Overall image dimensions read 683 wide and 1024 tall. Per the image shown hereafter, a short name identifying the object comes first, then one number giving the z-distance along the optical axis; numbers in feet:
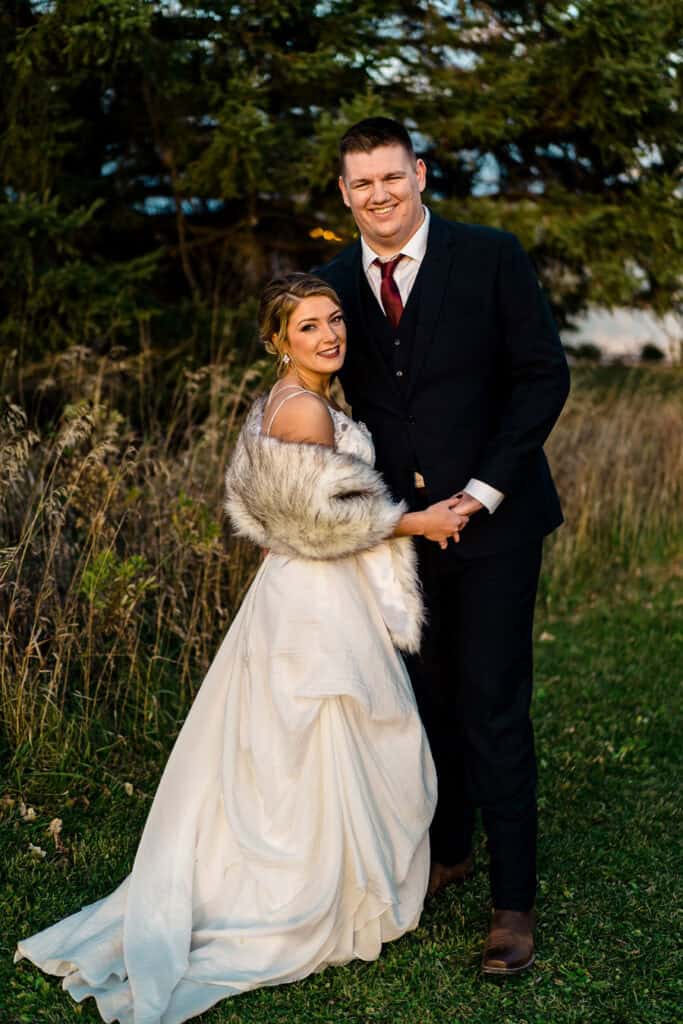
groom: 9.64
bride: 9.34
